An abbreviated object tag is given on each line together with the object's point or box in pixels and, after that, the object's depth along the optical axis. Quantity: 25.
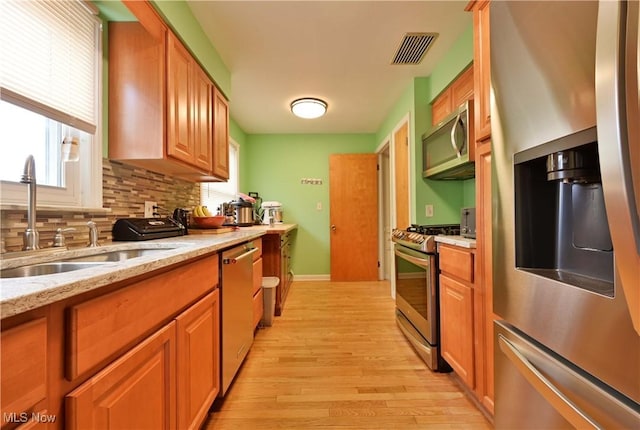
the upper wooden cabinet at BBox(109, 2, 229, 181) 1.51
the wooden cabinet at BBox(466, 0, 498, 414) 1.26
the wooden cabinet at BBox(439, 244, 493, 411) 1.35
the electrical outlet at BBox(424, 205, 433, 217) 2.67
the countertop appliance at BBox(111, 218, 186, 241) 1.47
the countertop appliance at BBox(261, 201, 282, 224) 4.21
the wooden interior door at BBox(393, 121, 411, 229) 2.99
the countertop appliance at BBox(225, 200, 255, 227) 3.20
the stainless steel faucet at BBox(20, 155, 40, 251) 0.95
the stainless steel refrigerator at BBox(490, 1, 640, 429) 0.46
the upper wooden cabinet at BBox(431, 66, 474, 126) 2.08
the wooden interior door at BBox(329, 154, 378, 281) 4.37
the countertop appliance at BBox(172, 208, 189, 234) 2.03
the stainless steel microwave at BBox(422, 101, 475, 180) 1.88
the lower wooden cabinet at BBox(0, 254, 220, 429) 0.48
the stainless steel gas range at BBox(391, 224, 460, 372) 1.79
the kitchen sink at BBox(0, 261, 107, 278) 0.86
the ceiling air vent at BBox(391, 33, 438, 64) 2.07
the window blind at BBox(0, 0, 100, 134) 1.03
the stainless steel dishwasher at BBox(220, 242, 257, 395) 1.45
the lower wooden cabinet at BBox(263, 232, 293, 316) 2.79
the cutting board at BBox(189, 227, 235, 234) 2.08
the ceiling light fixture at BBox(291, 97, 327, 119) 3.08
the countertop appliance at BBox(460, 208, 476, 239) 1.59
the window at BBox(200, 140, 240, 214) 2.96
